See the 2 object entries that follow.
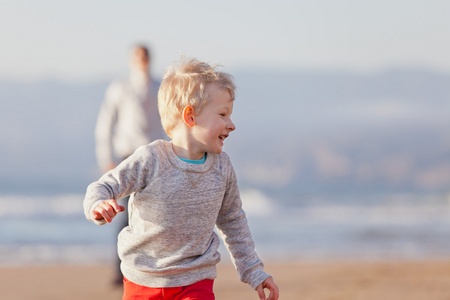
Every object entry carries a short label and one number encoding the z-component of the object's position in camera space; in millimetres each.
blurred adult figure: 10621
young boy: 5117
